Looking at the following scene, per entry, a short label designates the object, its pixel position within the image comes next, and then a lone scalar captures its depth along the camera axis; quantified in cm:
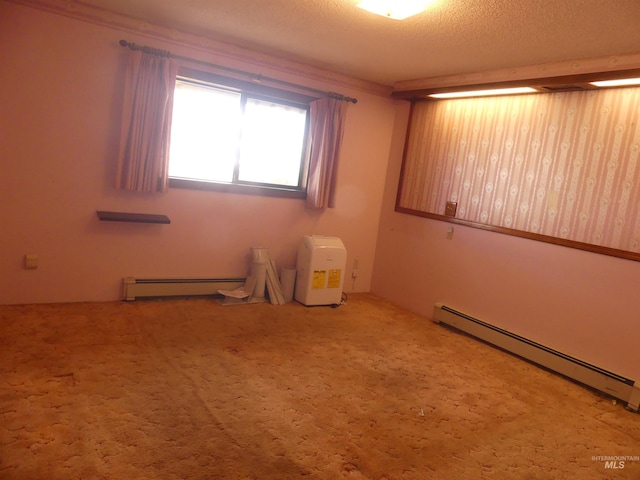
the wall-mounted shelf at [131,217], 374
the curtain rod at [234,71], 369
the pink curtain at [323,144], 468
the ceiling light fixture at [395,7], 271
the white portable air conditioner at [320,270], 454
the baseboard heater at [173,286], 402
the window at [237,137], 421
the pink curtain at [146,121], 373
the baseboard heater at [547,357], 319
